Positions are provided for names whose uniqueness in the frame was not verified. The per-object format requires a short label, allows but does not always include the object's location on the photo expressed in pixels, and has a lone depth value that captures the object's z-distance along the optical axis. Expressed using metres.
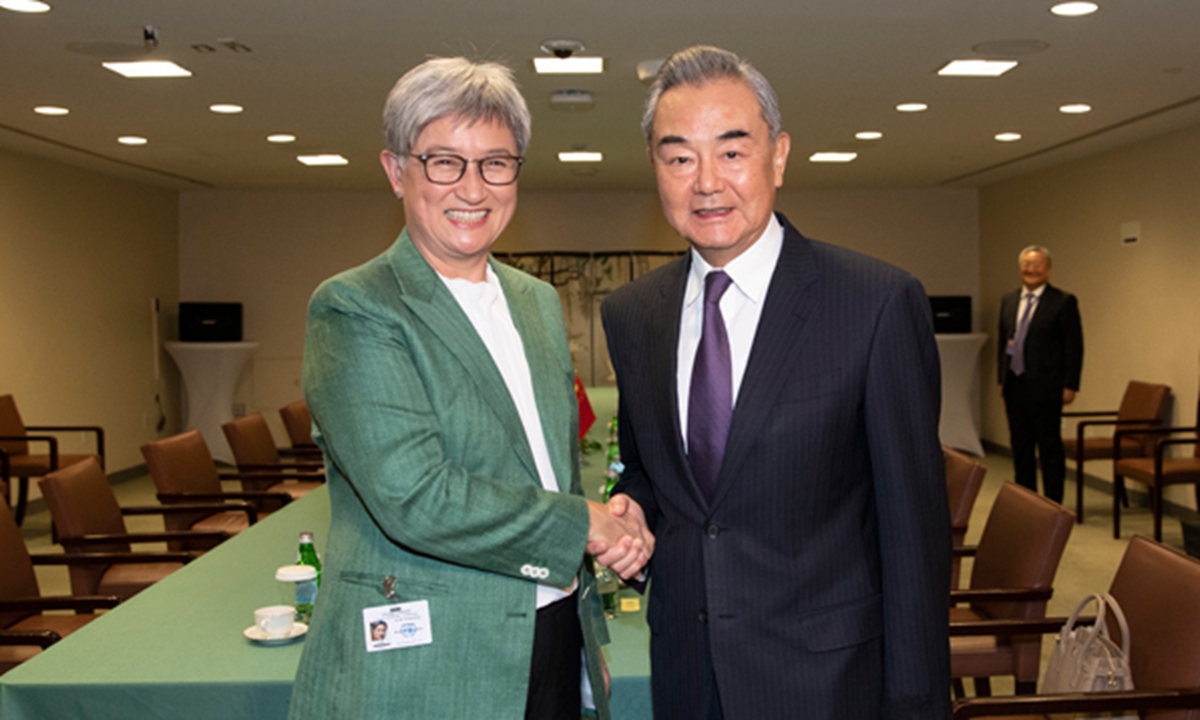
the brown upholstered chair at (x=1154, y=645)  2.20
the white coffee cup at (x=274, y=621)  2.27
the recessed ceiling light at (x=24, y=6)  4.29
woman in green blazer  1.56
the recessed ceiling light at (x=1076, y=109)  6.97
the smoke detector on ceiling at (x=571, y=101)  6.42
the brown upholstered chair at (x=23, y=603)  3.25
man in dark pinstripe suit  1.58
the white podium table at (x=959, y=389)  11.18
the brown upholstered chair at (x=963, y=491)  3.96
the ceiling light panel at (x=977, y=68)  5.63
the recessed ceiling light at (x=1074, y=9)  4.44
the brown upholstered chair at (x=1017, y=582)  3.03
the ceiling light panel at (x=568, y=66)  5.50
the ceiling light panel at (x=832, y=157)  9.50
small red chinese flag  3.64
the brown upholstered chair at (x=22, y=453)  7.33
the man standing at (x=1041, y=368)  7.71
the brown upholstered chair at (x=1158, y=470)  6.64
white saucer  2.25
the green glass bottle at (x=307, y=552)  2.66
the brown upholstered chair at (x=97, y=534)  3.97
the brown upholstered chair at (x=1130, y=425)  7.68
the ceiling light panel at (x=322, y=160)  9.41
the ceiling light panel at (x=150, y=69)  5.52
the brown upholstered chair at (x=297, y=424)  6.65
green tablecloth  2.03
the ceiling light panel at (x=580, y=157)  9.30
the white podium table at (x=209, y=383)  11.27
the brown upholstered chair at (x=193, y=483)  4.83
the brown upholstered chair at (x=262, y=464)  5.70
